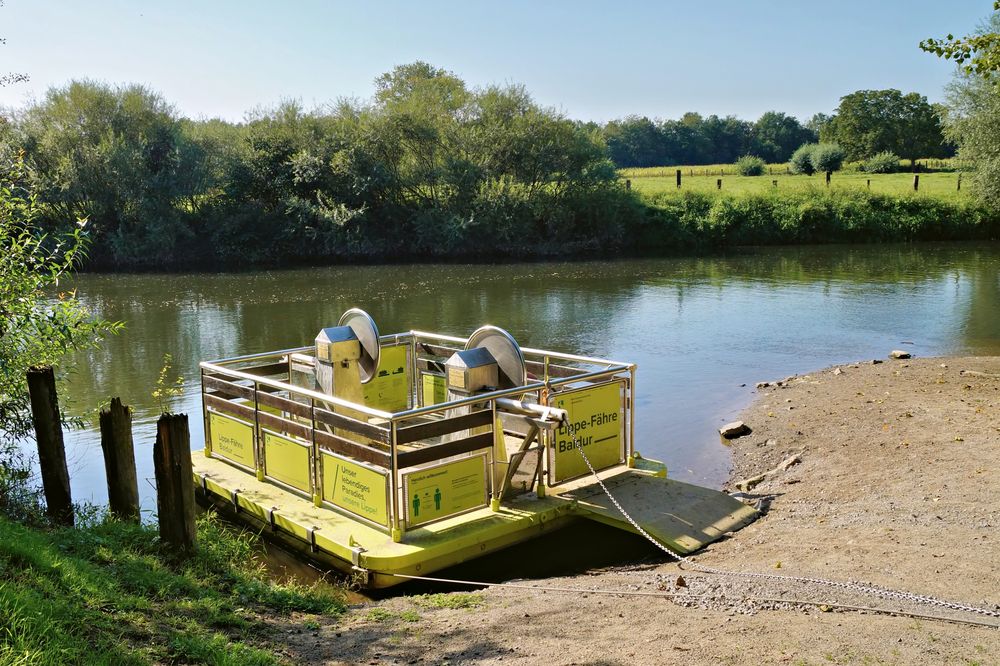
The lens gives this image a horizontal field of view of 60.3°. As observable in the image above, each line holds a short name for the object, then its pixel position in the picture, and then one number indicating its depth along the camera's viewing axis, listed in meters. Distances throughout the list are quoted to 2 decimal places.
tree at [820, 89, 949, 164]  87.94
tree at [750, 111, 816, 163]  105.69
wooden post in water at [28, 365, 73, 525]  8.93
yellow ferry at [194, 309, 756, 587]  8.57
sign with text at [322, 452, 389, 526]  8.64
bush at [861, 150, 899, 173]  69.62
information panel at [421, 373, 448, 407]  12.36
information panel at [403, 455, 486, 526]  8.64
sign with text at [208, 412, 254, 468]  10.77
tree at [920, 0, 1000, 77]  12.53
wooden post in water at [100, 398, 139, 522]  8.89
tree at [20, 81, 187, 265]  44.16
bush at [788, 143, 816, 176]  70.50
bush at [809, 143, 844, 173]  69.75
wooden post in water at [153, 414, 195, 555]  7.86
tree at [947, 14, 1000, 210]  43.97
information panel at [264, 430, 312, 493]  9.72
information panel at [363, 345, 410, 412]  12.47
